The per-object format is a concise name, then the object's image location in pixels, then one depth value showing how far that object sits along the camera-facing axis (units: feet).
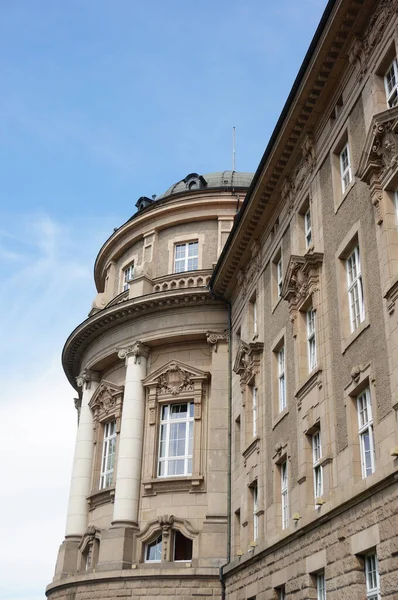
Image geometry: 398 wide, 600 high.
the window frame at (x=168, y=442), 106.22
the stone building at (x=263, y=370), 56.34
